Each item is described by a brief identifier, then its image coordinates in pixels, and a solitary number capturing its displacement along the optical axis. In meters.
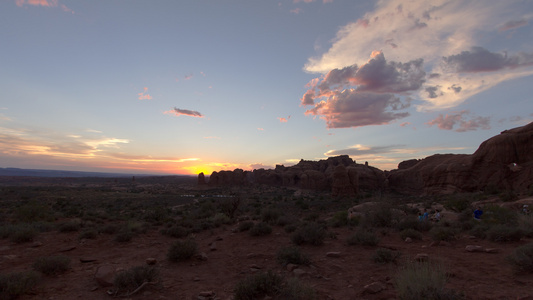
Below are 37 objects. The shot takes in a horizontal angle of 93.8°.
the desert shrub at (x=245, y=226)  12.47
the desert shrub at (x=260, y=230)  11.45
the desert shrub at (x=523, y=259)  5.55
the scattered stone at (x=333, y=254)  8.09
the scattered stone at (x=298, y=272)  6.45
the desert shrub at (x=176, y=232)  12.03
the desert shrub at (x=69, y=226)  12.80
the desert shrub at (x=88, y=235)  11.17
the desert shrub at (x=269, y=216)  14.72
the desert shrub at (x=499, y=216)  11.24
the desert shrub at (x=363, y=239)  9.02
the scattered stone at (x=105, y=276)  5.95
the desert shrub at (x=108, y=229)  12.34
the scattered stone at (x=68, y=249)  9.28
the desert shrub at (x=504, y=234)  8.55
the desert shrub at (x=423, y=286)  4.06
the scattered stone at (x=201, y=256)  8.36
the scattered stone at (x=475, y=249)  7.86
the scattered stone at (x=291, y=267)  6.85
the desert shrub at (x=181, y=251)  8.13
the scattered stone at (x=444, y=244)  8.70
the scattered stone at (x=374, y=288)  5.30
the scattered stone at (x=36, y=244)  9.99
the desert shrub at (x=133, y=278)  5.71
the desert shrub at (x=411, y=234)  9.88
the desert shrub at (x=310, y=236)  9.41
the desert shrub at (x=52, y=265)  6.75
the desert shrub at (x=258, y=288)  5.06
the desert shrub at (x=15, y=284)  5.08
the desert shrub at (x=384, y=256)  7.09
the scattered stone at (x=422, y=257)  6.79
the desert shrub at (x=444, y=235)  9.19
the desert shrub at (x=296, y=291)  4.70
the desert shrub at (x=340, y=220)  14.13
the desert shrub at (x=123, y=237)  10.79
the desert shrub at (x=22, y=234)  10.38
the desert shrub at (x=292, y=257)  7.23
